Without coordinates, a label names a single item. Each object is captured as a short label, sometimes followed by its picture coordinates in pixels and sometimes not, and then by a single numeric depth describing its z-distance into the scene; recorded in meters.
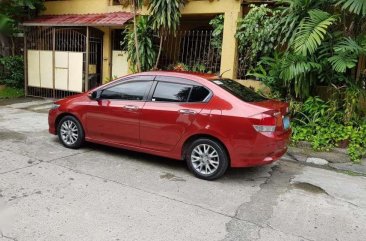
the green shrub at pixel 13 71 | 13.26
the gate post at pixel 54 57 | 11.87
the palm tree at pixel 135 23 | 9.93
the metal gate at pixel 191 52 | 10.23
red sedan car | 5.13
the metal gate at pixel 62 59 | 11.61
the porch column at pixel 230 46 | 9.49
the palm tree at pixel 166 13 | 9.34
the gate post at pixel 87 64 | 11.22
